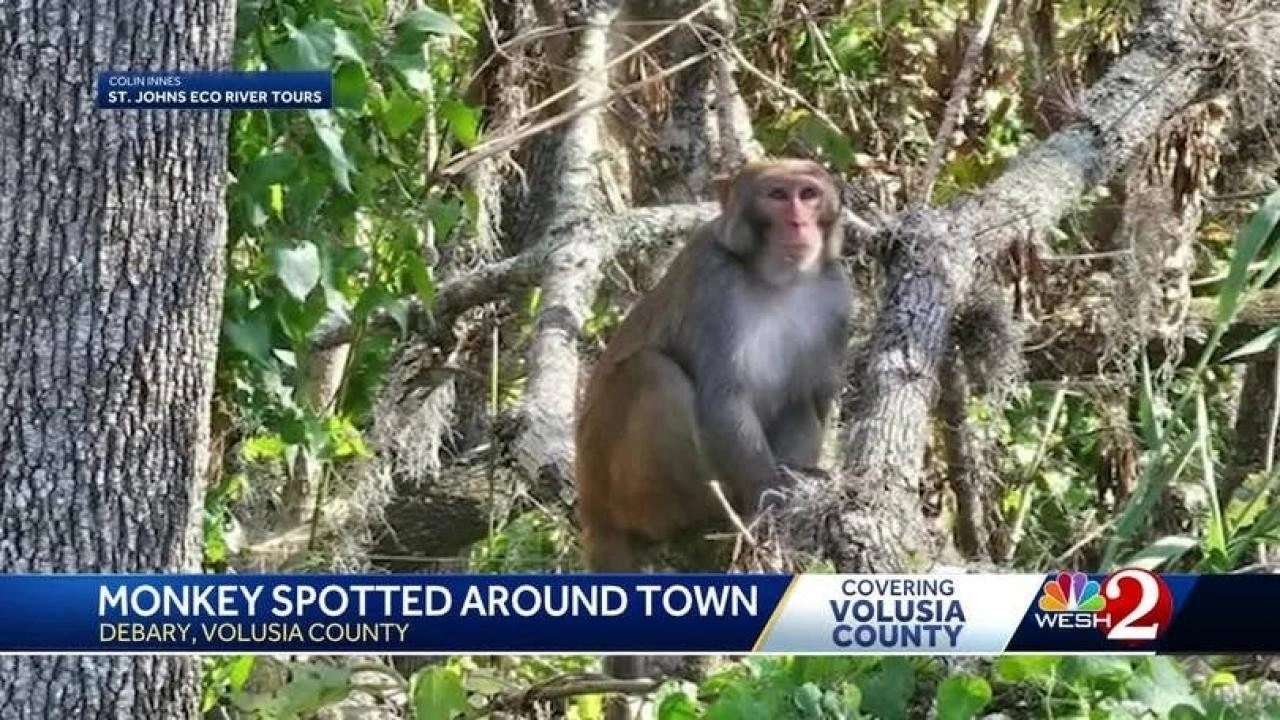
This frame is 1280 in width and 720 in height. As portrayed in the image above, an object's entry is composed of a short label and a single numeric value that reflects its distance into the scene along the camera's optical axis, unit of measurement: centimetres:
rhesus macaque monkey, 439
